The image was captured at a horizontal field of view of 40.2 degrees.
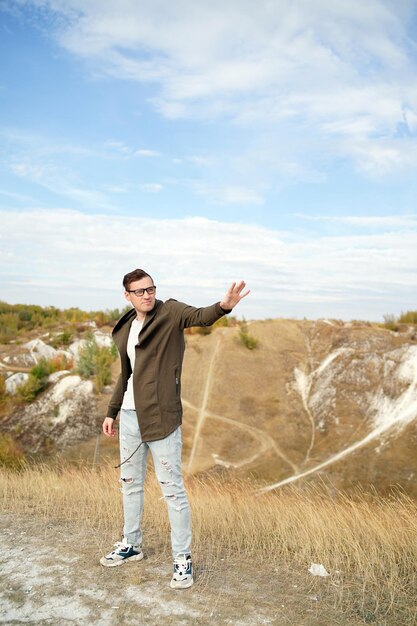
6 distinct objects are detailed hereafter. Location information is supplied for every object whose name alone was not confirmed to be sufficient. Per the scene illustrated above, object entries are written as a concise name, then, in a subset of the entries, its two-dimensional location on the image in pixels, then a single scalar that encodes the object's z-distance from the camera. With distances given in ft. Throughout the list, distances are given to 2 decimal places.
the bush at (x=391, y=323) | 65.80
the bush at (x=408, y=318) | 68.49
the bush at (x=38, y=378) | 60.80
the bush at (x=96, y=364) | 60.39
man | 15.81
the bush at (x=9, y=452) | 49.88
